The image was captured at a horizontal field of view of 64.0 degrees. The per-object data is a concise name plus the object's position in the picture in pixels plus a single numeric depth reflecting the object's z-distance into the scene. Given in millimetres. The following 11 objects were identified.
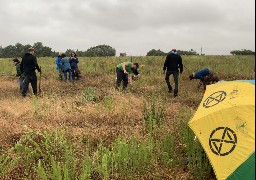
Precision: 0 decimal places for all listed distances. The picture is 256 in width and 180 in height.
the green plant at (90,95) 5982
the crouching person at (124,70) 7322
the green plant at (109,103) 5134
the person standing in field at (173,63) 7525
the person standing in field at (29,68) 7277
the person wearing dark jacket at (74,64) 10749
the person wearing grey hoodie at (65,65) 10030
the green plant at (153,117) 4124
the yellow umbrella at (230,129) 2125
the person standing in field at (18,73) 8249
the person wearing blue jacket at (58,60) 11548
